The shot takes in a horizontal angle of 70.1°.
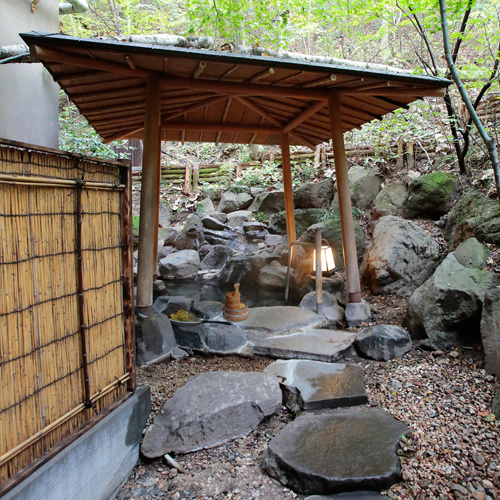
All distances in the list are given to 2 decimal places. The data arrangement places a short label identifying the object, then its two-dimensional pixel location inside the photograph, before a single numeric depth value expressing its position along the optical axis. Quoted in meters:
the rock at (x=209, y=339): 4.33
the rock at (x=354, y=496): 2.17
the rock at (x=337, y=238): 7.53
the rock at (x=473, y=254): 4.47
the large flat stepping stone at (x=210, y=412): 2.68
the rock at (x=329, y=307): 5.14
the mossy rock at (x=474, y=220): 5.08
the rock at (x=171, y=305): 5.24
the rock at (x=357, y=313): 5.00
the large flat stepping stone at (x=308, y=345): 4.07
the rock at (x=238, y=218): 12.26
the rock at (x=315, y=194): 10.68
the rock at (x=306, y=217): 10.02
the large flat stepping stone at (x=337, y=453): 2.23
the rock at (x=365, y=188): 9.71
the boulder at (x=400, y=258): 5.98
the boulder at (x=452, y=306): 3.79
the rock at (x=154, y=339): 4.00
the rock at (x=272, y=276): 7.29
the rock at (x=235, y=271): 8.05
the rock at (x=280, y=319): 4.75
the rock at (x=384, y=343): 4.03
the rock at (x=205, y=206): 13.59
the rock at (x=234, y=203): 13.36
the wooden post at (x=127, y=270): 2.60
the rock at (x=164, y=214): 13.24
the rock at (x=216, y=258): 9.34
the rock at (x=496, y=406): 2.76
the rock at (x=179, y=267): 8.67
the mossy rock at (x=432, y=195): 7.56
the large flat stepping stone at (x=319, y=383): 3.16
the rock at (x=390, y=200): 8.58
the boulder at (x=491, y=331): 3.28
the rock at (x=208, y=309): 5.16
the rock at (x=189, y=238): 10.45
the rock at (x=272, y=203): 12.39
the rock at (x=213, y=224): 11.67
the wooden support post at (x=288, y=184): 7.48
